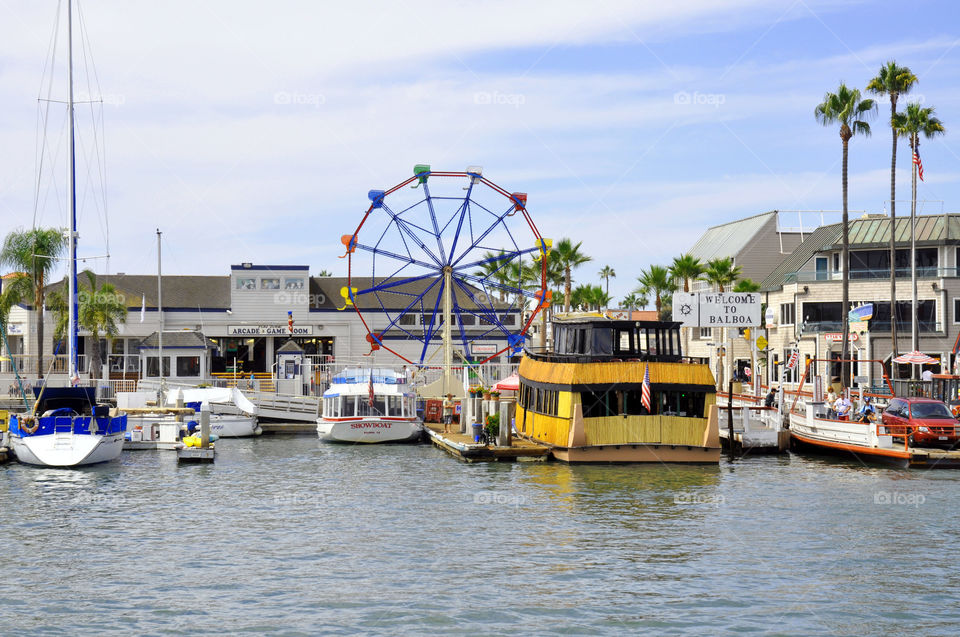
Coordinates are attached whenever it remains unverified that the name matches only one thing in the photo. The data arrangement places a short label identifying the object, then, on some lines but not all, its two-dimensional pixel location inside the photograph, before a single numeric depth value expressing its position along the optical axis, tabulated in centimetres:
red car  3862
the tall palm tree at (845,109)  6044
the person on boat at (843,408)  4291
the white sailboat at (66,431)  3853
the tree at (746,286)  7825
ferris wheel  6069
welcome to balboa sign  4294
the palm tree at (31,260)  6619
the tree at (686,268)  8100
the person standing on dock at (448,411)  5258
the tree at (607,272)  13900
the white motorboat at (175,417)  4503
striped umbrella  4906
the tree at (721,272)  7750
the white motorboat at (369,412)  4894
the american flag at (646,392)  3719
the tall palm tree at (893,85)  6247
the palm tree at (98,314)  6750
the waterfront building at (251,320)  7562
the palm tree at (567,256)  8169
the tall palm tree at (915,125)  6353
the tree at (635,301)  13250
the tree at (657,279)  8850
